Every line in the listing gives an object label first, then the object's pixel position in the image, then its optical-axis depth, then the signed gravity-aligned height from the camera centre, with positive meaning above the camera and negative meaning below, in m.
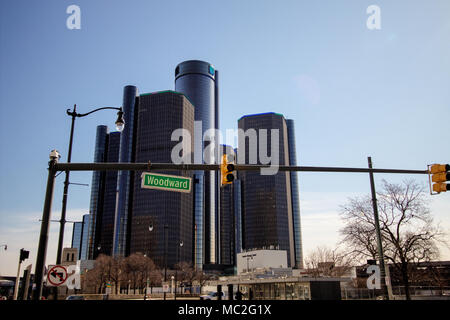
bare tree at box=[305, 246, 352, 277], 105.60 +0.08
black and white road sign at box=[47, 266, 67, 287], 14.05 -0.33
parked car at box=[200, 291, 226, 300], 55.94 -4.61
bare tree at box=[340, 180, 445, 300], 34.25 +2.66
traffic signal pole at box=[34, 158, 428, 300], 12.52 +3.71
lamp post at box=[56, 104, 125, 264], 17.52 +5.07
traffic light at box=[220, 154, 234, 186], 13.11 +3.38
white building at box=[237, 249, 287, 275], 179.38 +2.88
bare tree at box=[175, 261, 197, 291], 138.88 -3.23
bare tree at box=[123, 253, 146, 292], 122.62 -0.49
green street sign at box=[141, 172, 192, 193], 13.88 +3.20
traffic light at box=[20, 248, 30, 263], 21.41 +0.71
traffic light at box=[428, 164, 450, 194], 14.52 +3.43
